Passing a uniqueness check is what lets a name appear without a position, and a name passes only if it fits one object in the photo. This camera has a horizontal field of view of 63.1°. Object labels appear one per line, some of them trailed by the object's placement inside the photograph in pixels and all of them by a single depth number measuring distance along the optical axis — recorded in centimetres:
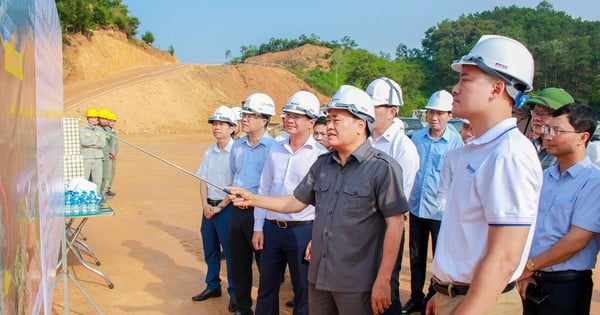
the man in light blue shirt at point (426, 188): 457
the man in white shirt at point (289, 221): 380
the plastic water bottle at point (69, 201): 495
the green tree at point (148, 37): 5631
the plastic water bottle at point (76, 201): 507
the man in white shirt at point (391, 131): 413
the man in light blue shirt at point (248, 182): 443
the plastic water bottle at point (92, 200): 515
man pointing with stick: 274
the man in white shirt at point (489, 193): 170
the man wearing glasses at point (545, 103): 322
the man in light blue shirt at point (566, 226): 263
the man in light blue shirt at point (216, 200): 490
